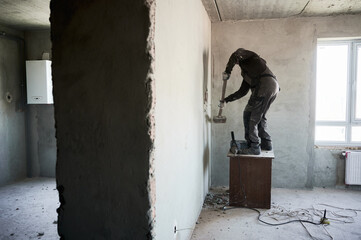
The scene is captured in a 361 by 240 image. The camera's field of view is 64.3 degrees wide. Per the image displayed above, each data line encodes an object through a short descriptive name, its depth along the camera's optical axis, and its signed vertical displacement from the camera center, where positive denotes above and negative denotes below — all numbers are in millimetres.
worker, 3250 +191
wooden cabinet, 3295 -873
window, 3971 +180
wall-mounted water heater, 4574 +371
